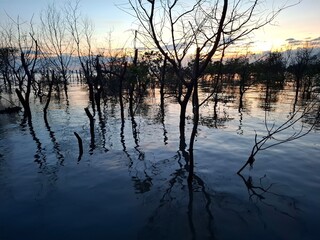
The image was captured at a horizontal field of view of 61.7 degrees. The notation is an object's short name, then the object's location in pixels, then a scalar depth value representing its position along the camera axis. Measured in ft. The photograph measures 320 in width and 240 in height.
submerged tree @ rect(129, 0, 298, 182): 24.80
